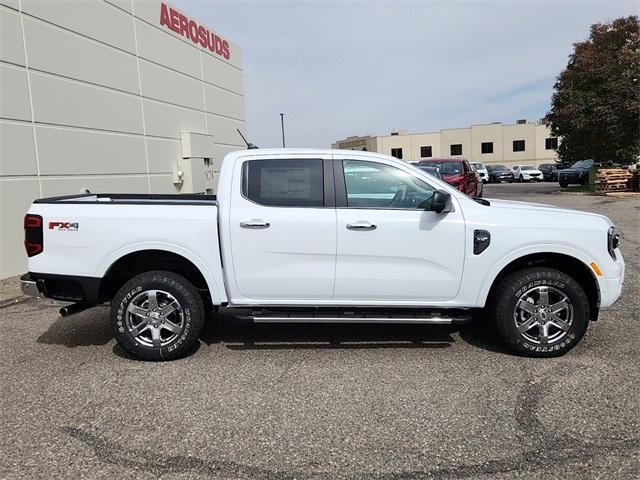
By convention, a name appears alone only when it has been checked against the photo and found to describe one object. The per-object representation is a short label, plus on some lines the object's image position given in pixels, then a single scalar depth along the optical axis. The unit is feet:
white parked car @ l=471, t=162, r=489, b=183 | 120.43
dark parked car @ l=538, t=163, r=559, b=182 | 120.88
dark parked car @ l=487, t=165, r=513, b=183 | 128.57
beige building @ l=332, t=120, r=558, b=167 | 187.52
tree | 70.33
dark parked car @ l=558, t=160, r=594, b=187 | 91.20
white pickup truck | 14.74
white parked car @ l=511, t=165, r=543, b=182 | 125.49
